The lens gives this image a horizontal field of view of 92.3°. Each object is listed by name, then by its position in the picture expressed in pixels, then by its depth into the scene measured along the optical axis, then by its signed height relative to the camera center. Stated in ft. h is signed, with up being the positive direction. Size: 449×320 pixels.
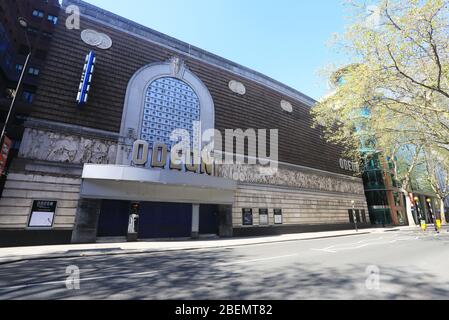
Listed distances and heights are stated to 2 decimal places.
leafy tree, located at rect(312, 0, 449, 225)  36.37 +27.92
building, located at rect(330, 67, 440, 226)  119.14 +14.56
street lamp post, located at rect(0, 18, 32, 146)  33.42 +17.17
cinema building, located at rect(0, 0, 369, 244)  45.06 +15.51
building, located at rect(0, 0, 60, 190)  74.38 +63.66
